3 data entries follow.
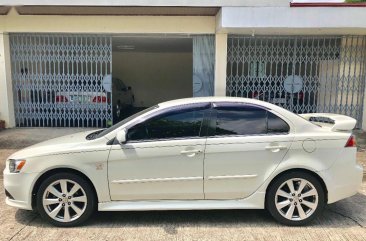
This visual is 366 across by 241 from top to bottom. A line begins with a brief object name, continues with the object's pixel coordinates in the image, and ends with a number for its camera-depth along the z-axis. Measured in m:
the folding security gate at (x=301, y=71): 9.12
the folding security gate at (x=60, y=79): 9.23
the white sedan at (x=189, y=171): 3.76
